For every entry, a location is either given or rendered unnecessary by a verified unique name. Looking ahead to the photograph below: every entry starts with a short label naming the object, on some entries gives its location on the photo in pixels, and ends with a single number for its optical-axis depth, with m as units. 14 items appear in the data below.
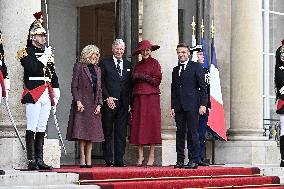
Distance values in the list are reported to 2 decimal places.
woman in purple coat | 10.51
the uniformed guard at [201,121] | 12.08
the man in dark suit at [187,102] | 10.91
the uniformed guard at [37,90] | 9.41
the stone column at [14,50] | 9.70
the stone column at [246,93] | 13.50
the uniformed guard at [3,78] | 9.03
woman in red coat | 11.57
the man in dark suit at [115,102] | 11.11
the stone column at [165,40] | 12.12
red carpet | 9.09
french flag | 12.97
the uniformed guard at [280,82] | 12.38
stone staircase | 8.23
